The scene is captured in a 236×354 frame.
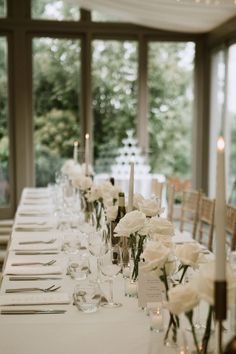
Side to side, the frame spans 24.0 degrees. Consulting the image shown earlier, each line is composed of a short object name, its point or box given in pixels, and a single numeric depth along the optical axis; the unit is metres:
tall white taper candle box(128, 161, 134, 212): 2.36
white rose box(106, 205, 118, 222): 2.60
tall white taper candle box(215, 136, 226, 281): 1.10
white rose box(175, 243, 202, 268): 1.50
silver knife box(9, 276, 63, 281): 2.41
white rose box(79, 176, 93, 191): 3.72
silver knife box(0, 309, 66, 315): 1.94
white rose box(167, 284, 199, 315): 1.28
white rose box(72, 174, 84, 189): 3.91
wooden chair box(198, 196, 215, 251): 3.82
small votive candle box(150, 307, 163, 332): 1.50
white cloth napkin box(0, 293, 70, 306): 2.04
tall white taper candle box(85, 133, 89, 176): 4.00
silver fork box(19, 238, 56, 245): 3.19
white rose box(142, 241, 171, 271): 1.53
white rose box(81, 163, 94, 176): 4.39
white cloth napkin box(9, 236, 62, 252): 3.04
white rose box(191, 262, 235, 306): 1.17
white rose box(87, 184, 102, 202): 3.43
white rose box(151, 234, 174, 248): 1.75
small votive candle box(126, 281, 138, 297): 2.13
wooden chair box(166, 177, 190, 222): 4.71
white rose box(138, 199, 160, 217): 2.34
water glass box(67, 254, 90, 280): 2.39
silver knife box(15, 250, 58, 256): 2.92
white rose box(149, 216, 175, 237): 2.00
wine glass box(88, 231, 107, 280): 2.28
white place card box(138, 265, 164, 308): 1.94
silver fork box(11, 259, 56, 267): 2.67
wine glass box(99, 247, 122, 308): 2.09
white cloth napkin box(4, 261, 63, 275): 2.50
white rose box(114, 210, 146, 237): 2.10
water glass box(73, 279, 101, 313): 1.95
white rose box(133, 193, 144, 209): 2.62
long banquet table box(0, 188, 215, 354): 1.62
